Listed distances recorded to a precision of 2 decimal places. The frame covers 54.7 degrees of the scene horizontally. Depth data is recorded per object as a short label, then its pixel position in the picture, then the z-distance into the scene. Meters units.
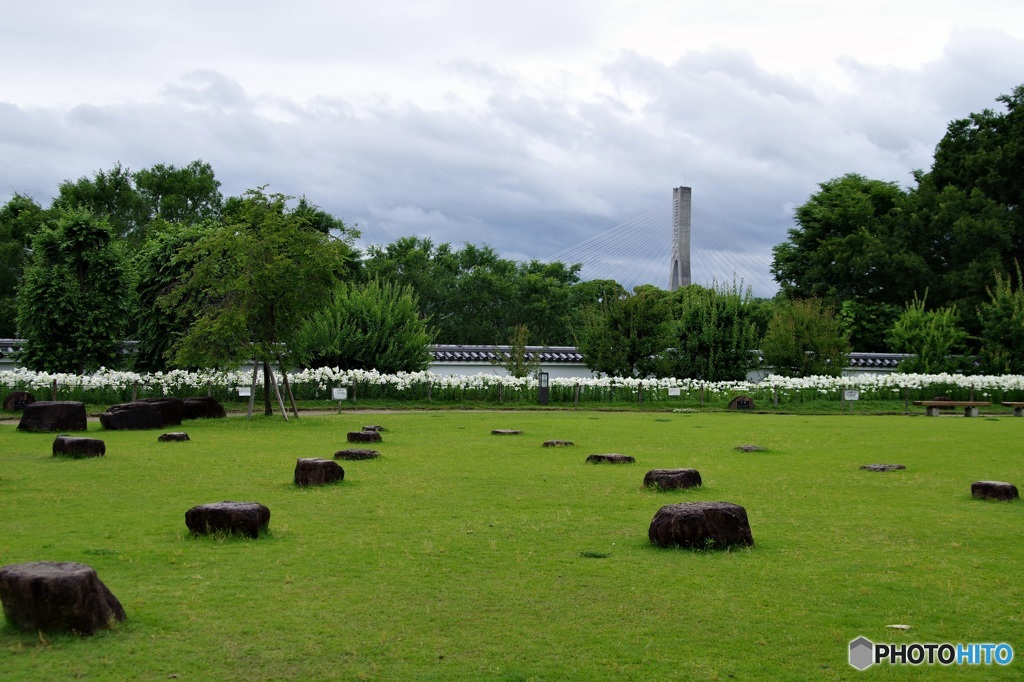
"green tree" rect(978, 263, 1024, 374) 36.19
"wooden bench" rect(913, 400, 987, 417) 29.00
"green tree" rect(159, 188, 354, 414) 22.66
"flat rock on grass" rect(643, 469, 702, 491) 11.40
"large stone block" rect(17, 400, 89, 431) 19.50
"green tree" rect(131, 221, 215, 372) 32.53
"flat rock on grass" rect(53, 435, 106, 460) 14.72
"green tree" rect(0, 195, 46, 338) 41.59
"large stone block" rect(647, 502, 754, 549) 8.16
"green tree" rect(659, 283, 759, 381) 35.62
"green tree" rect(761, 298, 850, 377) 35.97
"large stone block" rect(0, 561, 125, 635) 5.62
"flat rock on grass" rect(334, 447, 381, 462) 14.46
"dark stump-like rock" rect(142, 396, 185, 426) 21.31
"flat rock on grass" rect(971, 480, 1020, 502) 10.85
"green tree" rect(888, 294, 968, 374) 37.69
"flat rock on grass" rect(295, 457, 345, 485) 11.60
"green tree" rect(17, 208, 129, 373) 31.56
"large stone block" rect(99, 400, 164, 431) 20.31
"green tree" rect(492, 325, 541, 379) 36.22
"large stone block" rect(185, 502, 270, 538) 8.43
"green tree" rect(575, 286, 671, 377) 35.59
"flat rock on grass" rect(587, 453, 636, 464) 14.29
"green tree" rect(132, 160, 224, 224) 49.53
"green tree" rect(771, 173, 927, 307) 46.81
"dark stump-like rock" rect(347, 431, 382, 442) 17.06
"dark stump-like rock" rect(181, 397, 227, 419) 24.06
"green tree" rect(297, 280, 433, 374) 33.84
